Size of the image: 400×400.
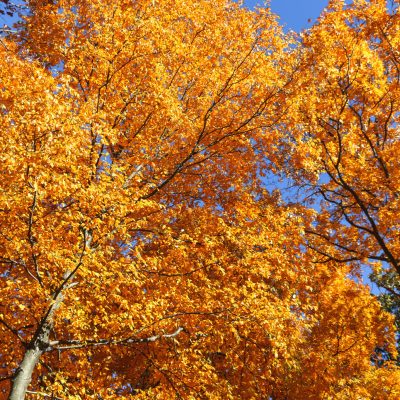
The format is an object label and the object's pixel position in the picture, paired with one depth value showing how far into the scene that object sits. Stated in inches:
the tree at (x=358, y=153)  470.3
